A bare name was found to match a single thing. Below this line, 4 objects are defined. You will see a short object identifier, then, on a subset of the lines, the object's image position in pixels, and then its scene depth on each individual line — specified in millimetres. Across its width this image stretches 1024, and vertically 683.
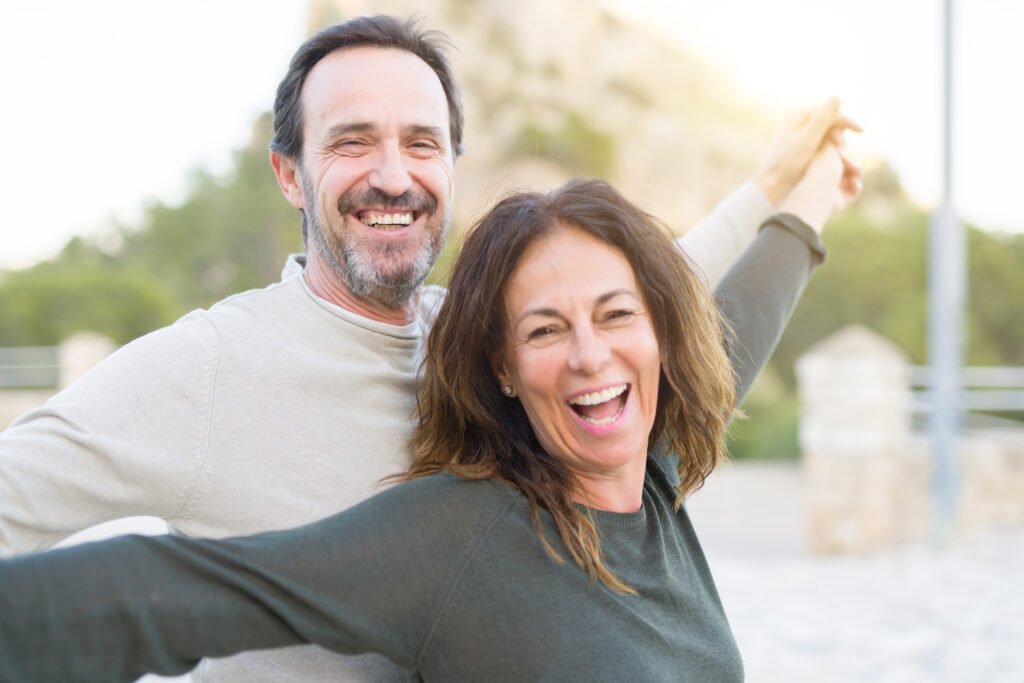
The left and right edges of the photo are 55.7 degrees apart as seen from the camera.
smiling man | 1363
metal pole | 7254
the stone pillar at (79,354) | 11266
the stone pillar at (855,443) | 7309
